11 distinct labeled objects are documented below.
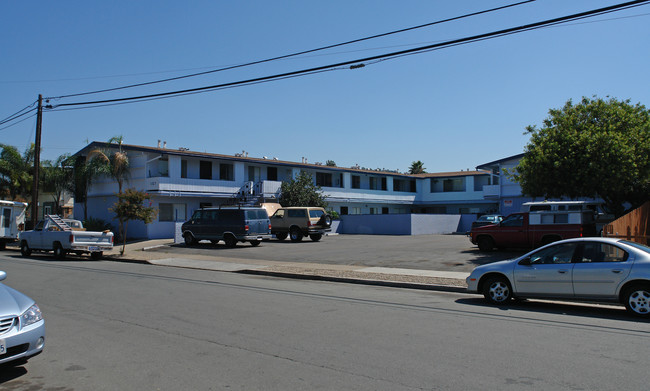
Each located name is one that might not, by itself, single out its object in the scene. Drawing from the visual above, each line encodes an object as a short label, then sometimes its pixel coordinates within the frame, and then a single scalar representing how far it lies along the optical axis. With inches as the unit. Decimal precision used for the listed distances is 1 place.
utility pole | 1097.4
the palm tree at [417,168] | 3571.6
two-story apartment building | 1336.1
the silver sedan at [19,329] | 206.2
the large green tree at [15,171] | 1553.9
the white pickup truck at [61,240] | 865.5
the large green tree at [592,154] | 728.3
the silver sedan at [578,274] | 355.3
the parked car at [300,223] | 1214.3
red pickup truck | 764.0
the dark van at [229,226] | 1053.2
